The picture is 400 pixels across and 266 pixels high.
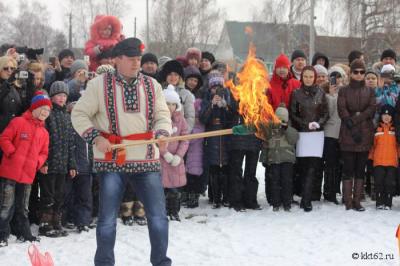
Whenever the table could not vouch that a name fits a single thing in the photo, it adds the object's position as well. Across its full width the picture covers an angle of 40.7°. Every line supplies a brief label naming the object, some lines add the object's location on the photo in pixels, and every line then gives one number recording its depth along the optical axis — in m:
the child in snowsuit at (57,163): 6.31
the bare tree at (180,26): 38.97
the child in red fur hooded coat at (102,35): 8.77
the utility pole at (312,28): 25.85
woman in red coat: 7.89
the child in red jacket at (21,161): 5.85
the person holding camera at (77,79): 7.11
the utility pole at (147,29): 39.09
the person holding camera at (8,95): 6.01
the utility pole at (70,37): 49.27
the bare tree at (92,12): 46.45
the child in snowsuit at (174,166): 7.07
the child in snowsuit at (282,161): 7.62
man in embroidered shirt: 4.54
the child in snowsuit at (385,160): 7.65
